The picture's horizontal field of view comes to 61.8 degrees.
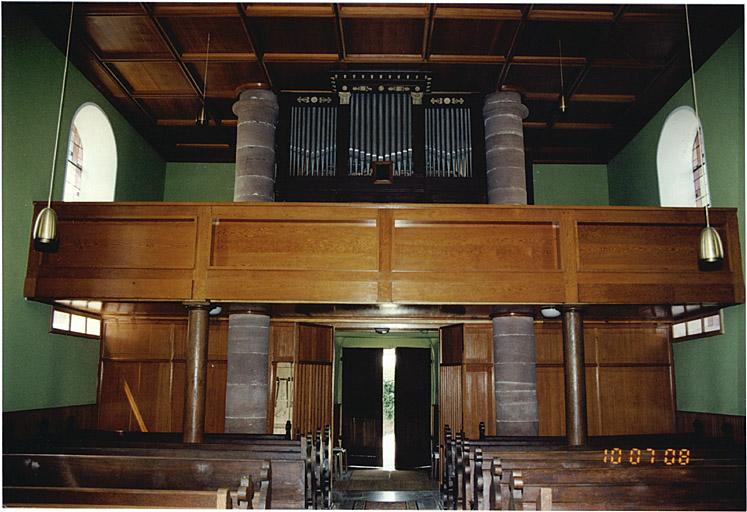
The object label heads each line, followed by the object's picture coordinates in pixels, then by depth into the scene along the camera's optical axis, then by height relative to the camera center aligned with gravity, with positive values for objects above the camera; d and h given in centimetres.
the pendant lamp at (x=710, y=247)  640 +138
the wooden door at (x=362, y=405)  1677 -64
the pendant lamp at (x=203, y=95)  909 +490
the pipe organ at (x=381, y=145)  1075 +409
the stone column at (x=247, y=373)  976 +11
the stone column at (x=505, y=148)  1048 +395
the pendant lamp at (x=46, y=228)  619 +147
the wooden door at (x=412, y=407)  1655 -68
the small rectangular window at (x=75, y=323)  971 +93
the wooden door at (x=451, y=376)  1195 +11
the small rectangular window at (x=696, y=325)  951 +96
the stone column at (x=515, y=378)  986 +7
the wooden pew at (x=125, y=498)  504 -95
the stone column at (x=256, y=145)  1037 +391
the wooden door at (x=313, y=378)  1191 +5
